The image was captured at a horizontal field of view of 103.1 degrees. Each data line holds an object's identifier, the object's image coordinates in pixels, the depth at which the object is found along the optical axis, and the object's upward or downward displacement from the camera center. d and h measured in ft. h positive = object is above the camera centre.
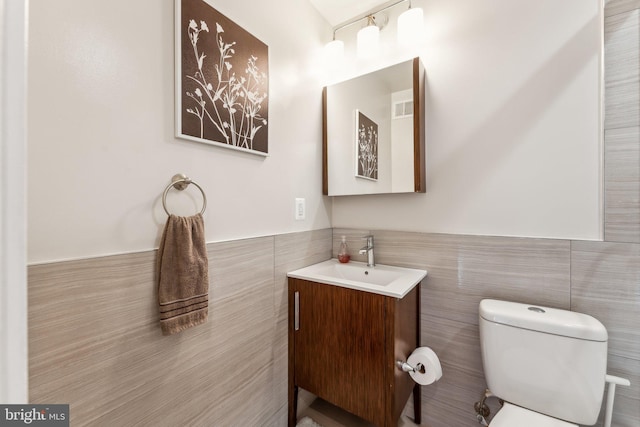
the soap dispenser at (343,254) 5.33 -0.87
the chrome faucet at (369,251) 4.99 -0.76
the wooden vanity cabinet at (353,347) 3.60 -2.10
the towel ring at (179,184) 2.80 +0.34
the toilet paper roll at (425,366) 3.73 -2.29
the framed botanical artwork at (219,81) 2.95 +1.75
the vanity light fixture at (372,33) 4.52 +3.45
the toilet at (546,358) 3.00 -1.85
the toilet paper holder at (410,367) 3.75 -2.33
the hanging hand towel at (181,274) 2.72 -0.68
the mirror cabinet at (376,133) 4.55 +1.58
